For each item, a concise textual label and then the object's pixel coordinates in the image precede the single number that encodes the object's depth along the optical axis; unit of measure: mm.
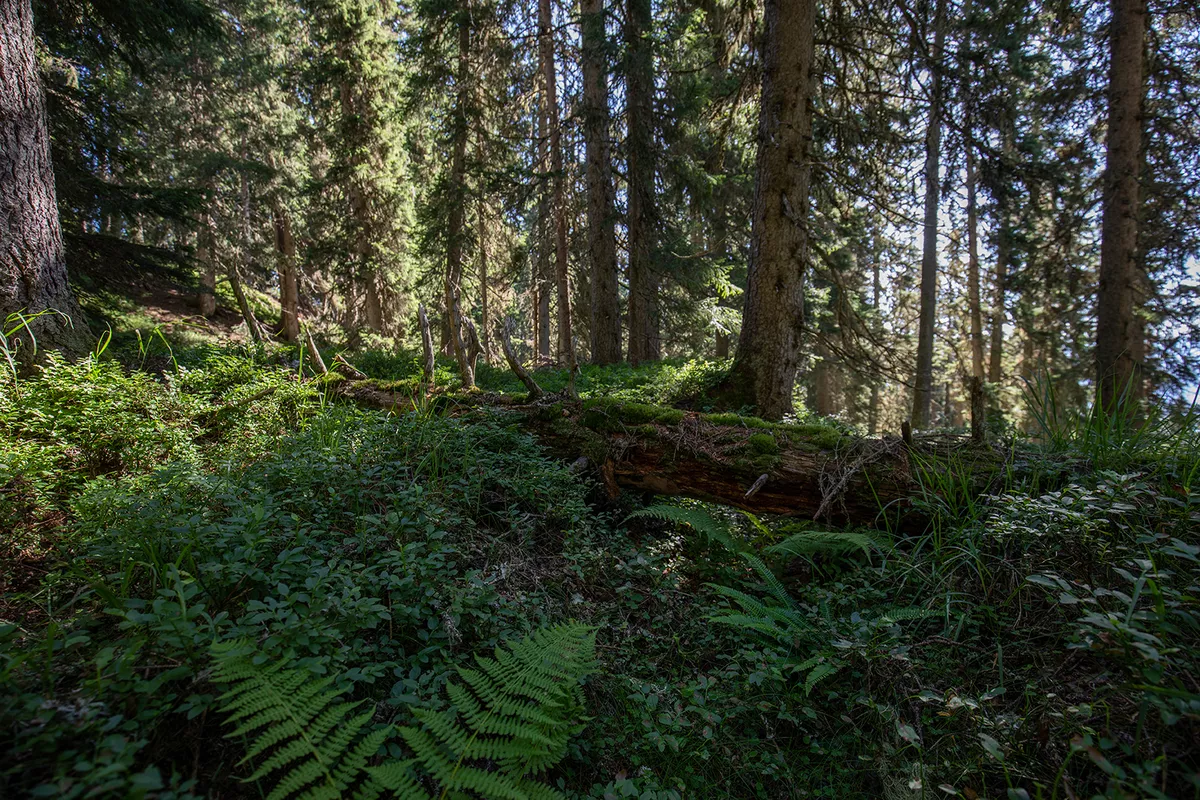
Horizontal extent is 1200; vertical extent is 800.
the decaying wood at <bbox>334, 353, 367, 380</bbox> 6038
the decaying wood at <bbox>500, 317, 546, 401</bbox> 4865
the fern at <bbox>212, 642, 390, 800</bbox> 1498
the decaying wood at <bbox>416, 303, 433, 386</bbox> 5027
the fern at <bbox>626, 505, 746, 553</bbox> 3477
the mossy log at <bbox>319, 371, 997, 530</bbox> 3531
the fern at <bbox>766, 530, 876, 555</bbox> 3135
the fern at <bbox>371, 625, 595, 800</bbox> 1629
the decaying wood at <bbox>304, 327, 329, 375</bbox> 5523
